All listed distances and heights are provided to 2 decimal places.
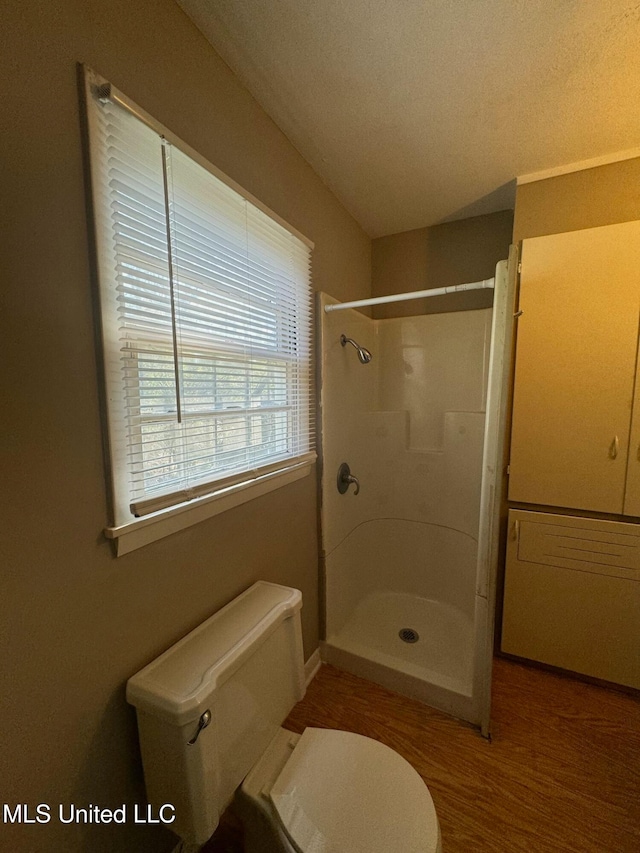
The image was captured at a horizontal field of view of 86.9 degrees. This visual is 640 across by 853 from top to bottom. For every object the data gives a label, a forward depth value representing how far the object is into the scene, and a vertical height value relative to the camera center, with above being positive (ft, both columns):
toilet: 2.64 -3.33
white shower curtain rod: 4.44 +1.47
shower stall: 5.77 -2.13
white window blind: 2.64 +0.74
